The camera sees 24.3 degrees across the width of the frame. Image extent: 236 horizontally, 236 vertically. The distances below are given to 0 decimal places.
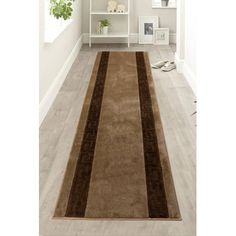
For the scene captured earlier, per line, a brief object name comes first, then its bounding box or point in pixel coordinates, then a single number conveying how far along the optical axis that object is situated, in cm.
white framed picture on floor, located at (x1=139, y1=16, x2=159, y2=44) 784
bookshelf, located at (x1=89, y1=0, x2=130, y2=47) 775
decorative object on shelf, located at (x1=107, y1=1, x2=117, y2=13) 758
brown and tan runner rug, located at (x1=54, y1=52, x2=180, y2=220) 258
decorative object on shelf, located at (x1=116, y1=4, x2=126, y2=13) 761
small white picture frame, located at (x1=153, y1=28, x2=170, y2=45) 773
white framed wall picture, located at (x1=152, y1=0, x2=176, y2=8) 777
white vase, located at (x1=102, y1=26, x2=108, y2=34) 764
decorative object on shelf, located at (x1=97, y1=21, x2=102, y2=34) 766
